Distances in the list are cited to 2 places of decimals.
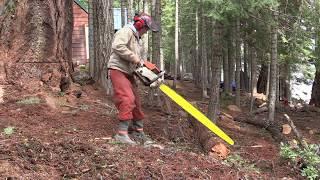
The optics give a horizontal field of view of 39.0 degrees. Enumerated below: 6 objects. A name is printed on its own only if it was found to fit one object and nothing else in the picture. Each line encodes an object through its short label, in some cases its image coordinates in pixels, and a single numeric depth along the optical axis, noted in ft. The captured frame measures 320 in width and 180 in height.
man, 21.77
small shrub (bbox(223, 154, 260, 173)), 20.80
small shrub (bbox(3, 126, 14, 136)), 20.26
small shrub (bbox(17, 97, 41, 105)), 25.49
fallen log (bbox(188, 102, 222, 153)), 24.28
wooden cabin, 93.64
